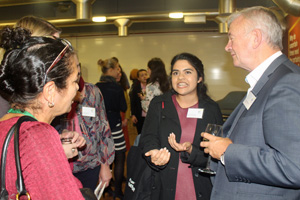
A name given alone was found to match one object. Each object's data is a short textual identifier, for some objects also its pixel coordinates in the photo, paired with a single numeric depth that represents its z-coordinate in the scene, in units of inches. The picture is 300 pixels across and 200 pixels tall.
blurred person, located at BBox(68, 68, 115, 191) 89.6
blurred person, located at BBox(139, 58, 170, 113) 189.5
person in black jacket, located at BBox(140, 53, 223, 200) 78.1
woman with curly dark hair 33.8
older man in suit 46.2
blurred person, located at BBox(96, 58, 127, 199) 149.7
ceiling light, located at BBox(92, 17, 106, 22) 263.4
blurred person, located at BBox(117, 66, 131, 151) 176.9
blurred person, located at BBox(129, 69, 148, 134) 213.0
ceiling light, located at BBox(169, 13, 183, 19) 250.8
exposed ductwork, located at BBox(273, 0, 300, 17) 165.0
